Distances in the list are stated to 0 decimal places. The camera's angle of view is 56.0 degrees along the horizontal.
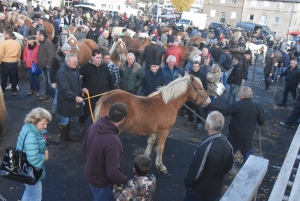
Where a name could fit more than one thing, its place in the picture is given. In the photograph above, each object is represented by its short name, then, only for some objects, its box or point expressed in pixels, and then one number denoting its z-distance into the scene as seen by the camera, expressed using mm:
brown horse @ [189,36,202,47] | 17297
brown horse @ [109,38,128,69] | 9578
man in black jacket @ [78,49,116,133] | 5867
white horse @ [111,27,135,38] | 17516
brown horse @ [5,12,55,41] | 13116
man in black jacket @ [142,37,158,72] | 10125
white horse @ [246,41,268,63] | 20328
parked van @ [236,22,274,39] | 35259
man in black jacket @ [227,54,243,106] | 8468
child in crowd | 2664
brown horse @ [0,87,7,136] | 5500
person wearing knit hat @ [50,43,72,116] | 6348
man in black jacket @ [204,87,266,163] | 4797
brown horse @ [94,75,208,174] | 4848
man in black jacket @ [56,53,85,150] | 5152
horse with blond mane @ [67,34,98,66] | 9445
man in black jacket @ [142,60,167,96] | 6422
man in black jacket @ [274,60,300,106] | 9609
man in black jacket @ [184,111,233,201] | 3109
